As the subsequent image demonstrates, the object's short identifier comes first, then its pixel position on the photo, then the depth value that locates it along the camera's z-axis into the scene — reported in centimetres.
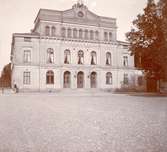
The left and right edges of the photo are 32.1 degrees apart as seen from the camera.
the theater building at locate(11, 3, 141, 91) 3256
